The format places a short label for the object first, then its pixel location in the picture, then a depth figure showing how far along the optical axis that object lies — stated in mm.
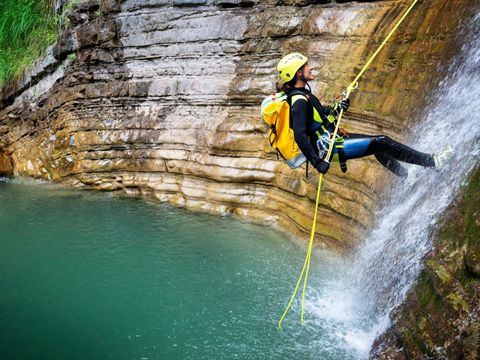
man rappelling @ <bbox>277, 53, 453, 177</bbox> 4867
